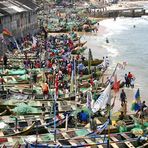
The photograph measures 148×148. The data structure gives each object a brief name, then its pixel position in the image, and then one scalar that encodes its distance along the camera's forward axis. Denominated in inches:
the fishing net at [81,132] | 935.3
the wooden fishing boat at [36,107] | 1072.8
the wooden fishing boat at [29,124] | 934.4
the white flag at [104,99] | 866.8
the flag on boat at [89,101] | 990.2
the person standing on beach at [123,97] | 1211.5
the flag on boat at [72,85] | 1213.0
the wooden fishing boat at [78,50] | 2086.6
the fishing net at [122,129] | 947.3
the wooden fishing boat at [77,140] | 859.4
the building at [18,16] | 1994.1
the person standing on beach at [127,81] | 1524.4
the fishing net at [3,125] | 960.9
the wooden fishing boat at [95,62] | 1807.5
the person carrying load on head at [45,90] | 1210.4
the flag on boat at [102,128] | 912.3
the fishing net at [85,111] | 994.7
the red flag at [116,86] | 1077.3
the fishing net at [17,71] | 1496.3
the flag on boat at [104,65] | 1664.1
